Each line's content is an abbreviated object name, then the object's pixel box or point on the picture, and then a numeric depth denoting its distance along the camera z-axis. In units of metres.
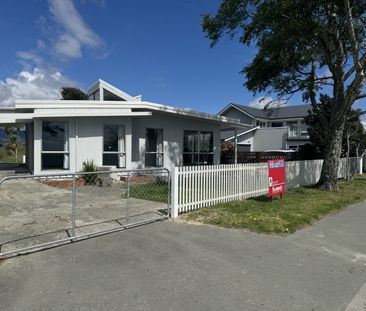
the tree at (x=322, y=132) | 22.22
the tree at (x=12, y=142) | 34.56
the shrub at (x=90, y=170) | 13.15
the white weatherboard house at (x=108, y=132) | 14.31
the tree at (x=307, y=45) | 12.75
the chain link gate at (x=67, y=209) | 6.36
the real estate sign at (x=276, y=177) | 10.59
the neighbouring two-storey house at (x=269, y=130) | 39.56
